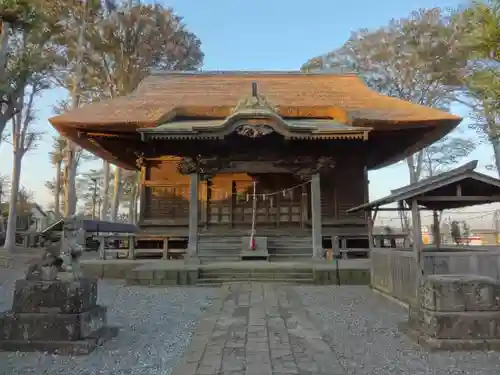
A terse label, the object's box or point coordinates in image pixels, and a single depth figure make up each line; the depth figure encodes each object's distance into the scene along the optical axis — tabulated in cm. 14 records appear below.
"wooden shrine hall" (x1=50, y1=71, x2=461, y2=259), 1182
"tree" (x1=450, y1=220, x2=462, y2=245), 1658
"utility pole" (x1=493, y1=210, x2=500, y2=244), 2212
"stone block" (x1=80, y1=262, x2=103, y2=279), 1132
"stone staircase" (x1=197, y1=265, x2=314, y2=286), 1001
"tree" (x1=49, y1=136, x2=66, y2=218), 3400
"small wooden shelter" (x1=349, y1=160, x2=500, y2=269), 630
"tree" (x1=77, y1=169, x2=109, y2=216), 4993
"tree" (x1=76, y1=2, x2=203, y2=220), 2048
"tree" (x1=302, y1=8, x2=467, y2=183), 2038
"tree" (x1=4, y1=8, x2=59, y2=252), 1289
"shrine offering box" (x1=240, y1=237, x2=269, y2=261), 1192
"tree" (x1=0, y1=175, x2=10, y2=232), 3705
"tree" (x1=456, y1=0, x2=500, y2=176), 791
